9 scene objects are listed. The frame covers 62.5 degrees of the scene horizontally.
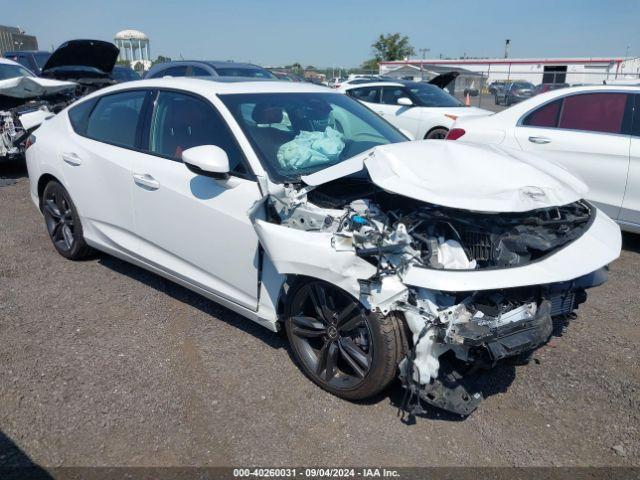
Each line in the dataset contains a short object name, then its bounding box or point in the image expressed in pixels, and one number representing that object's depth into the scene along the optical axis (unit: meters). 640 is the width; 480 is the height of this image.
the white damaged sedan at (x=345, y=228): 2.49
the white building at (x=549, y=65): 31.53
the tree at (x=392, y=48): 54.69
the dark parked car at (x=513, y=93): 26.14
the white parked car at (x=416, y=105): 9.60
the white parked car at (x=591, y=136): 5.11
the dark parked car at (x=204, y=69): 10.04
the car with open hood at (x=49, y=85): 7.74
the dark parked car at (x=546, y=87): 17.18
